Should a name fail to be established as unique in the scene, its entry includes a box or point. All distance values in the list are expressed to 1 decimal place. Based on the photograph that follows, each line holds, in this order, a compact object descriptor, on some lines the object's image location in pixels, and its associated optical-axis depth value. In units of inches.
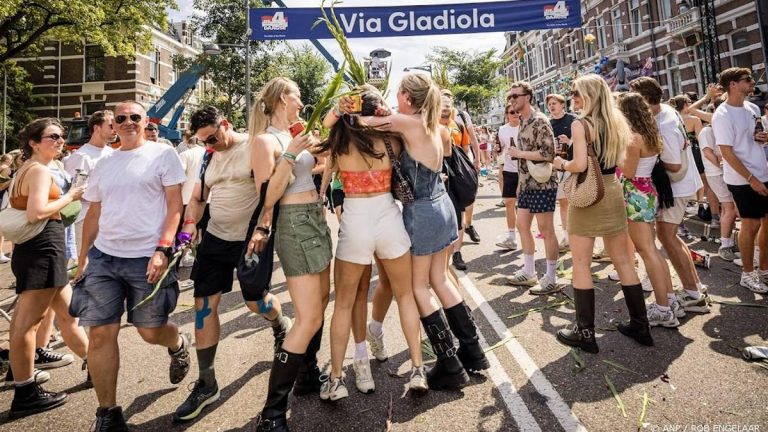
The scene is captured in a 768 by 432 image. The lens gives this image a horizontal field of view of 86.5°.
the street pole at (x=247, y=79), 612.6
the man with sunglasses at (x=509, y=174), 247.3
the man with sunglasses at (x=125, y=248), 101.4
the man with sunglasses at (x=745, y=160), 168.6
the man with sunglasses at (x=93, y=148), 177.0
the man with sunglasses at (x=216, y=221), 116.7
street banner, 376.5
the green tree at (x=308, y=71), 1275.8
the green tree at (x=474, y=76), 1282.0
